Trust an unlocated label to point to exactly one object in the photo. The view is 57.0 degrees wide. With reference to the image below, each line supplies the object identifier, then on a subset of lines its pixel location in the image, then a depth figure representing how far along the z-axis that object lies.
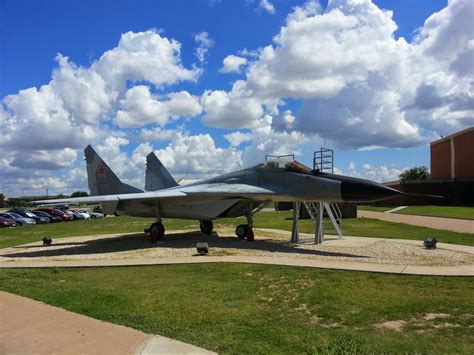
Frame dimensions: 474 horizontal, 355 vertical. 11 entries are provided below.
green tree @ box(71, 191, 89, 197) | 155.56
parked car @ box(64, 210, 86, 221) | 53.67
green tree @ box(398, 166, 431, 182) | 115.69
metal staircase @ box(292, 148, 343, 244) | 16.42
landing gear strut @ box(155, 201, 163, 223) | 19.48
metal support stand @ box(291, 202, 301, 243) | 17.90
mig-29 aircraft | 14.48
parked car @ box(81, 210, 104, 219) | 59.98
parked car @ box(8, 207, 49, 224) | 46.23
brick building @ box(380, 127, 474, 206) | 63.81
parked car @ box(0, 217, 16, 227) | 40.38
